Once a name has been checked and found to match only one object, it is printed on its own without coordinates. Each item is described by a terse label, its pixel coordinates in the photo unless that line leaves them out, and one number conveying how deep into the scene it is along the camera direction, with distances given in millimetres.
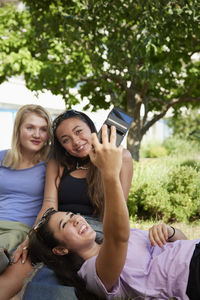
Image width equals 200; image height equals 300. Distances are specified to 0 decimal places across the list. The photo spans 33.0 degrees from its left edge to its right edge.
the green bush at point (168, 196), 5805
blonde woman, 2975
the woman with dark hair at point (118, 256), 1759
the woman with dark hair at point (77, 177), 2996
